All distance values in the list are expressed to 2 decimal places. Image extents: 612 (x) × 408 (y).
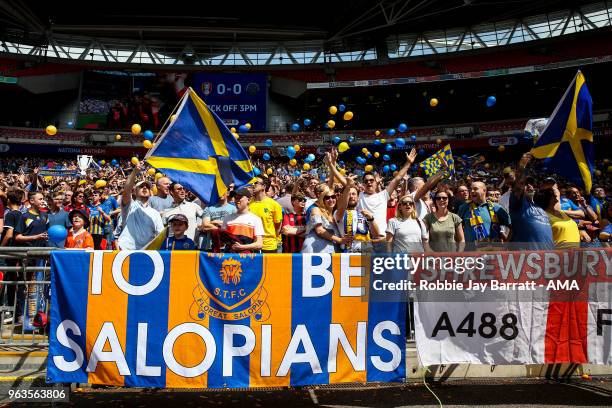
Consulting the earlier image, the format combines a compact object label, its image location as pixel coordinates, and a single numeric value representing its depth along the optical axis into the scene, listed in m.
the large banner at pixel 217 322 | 4.55
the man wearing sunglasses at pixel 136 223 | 5.95
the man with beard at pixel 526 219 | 5.47
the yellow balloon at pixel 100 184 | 11.13
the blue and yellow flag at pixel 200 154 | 5.77
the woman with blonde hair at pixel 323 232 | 5.68
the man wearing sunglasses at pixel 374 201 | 6.88
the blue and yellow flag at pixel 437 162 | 12.81
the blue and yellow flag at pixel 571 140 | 6.23
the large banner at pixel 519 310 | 4.91
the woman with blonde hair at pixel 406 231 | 5.78
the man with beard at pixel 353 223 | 5.90
